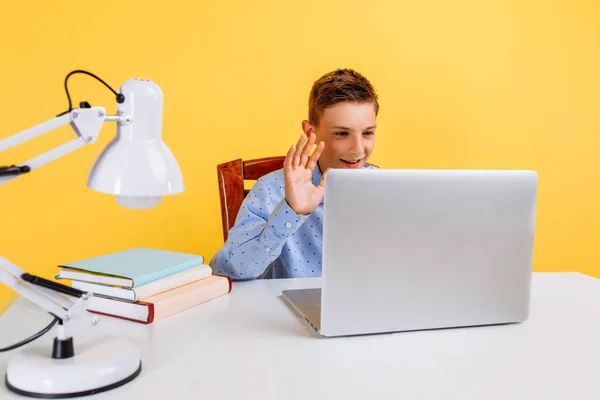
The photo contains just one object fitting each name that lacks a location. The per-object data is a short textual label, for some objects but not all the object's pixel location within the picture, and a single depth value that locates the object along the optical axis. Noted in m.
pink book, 0.95
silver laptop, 0.87
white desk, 0.72
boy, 1.17
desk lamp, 0.65
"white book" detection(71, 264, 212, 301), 0.96
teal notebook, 0.98
